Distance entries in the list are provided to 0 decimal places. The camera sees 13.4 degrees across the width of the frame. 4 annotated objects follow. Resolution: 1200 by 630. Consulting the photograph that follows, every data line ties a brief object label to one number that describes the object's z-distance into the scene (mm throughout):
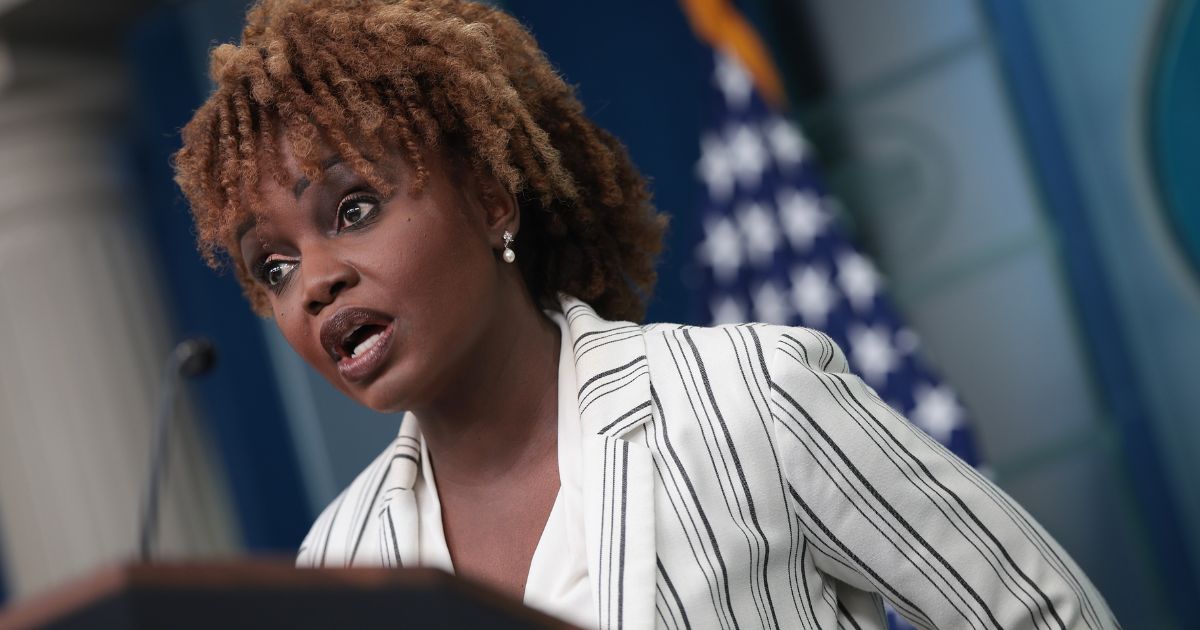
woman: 3269
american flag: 4943
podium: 2418
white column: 6657
